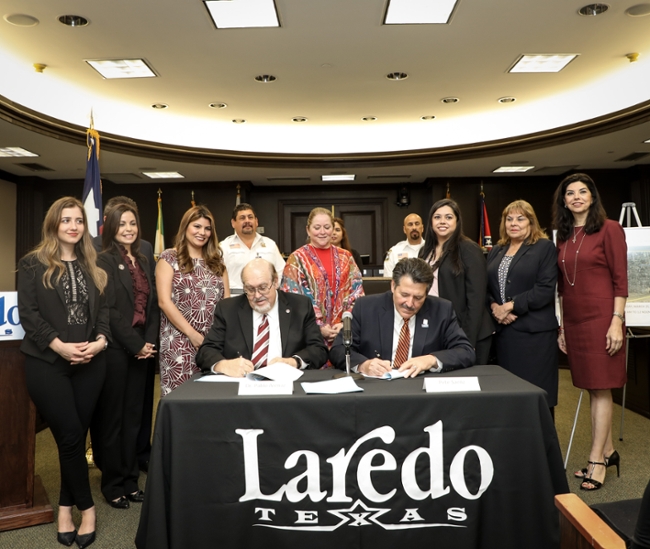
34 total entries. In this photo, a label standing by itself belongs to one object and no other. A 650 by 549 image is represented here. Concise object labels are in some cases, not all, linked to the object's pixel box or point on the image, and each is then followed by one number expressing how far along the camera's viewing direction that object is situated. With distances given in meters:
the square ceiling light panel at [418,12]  4.29
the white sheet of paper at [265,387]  2.07
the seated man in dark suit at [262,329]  2.69
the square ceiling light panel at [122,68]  5.42
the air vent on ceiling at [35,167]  8.27
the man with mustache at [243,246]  4.56
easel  3.55
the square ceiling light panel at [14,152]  7.23
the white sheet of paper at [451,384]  2.07
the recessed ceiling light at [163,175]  9.05
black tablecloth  2.01
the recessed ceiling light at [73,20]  4.46
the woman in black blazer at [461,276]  3.19
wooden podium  2.81
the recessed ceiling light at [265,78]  5.85
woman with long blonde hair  2.52
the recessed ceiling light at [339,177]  9.48
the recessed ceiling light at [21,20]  4.43
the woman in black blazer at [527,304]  3.24
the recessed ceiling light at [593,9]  4.41
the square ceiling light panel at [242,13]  4.23
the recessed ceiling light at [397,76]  5.87
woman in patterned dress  3.20
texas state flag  4.92
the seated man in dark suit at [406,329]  2.56
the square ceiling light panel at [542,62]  5.47
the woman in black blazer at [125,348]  2.92
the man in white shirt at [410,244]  5.99
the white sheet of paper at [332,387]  2.07
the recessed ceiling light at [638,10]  4.42
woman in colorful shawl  3.30
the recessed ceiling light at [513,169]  8.96
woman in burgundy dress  3.13
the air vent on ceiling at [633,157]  8.21
